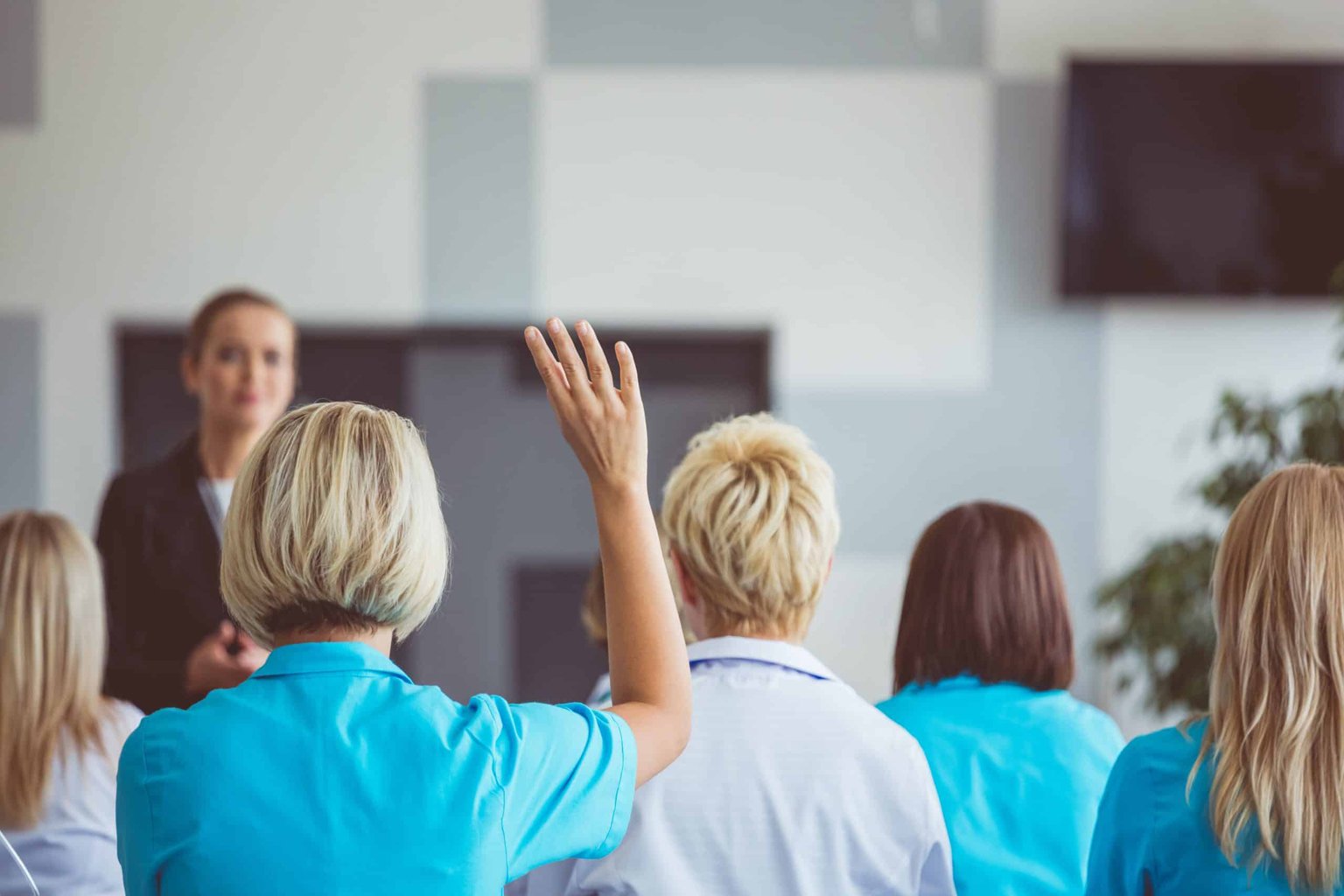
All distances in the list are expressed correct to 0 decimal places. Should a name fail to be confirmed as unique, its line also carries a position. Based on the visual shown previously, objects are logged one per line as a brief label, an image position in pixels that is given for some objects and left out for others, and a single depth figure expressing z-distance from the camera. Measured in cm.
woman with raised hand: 301
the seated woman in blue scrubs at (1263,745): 326
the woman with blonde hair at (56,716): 380
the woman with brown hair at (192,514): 446
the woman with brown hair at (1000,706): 369
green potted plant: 609
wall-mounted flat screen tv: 720
